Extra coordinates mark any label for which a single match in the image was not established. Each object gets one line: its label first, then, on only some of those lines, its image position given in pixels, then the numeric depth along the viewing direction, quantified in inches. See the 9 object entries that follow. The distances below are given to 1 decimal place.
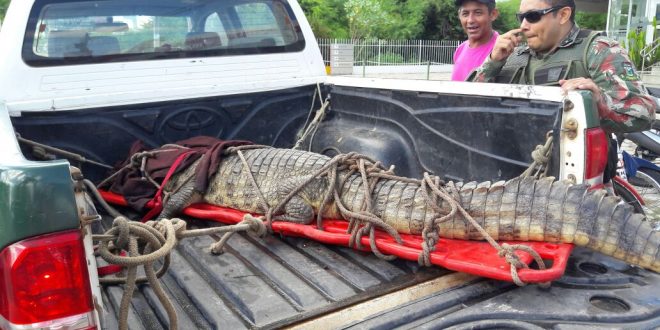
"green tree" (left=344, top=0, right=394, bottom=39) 1196.5
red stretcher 67.1
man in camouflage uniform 95.7
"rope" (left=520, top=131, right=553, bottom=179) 79.8
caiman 74.2
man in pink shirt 154.7
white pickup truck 46.4
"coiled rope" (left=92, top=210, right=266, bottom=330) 54.1
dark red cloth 114.4
